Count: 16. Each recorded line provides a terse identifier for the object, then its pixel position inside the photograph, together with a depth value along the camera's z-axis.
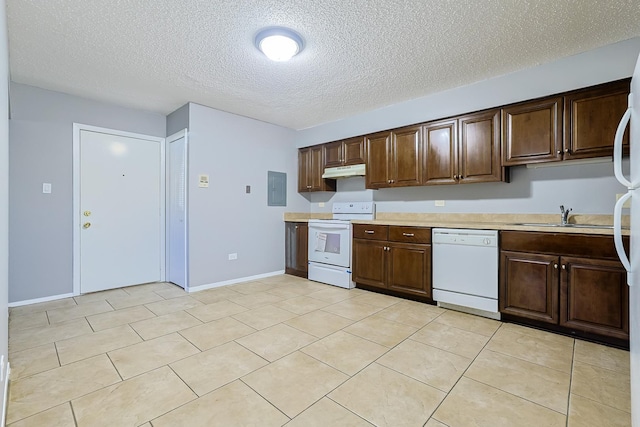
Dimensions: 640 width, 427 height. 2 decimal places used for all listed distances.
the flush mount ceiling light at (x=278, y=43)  2.29
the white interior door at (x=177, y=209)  3.90
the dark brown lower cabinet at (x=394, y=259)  3.30
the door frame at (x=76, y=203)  3.57
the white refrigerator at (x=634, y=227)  1.12
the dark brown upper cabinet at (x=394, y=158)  3.66
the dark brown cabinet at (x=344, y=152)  4.27
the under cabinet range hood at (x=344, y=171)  4.24
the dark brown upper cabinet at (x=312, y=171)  4.82
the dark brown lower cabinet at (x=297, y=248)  4.59
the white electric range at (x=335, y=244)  4.01
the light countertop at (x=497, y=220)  2.50
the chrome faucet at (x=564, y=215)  2.78
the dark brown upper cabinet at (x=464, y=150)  3.09
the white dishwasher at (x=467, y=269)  2.84
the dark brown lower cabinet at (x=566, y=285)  2.26
